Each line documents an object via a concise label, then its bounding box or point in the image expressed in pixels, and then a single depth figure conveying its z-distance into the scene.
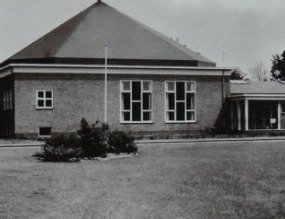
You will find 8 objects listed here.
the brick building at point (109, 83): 40.25
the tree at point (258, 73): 109.76
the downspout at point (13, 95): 39.94
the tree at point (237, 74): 83.03
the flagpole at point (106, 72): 40.56
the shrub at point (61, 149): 22.28
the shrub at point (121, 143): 25.84
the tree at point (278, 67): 82.81
